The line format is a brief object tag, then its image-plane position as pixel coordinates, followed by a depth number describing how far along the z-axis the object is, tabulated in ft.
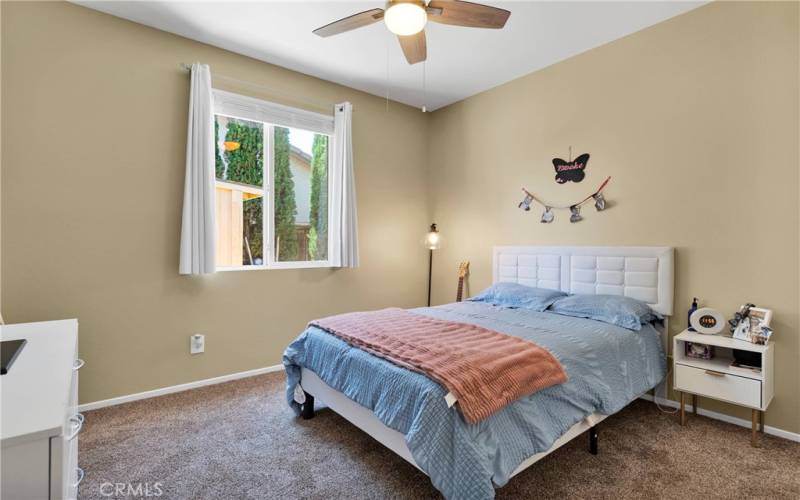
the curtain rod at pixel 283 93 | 10.47
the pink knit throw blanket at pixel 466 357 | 5.55
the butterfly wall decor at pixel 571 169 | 11.35
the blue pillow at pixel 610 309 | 8.94
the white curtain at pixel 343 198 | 12.97
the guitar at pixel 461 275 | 14.64
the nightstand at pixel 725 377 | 7.56
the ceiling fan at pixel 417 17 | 6.30
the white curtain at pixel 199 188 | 10.08
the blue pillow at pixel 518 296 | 10.74
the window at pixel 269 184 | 11.53
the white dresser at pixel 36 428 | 2.70
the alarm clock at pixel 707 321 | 8.51
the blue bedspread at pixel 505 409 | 5.28
